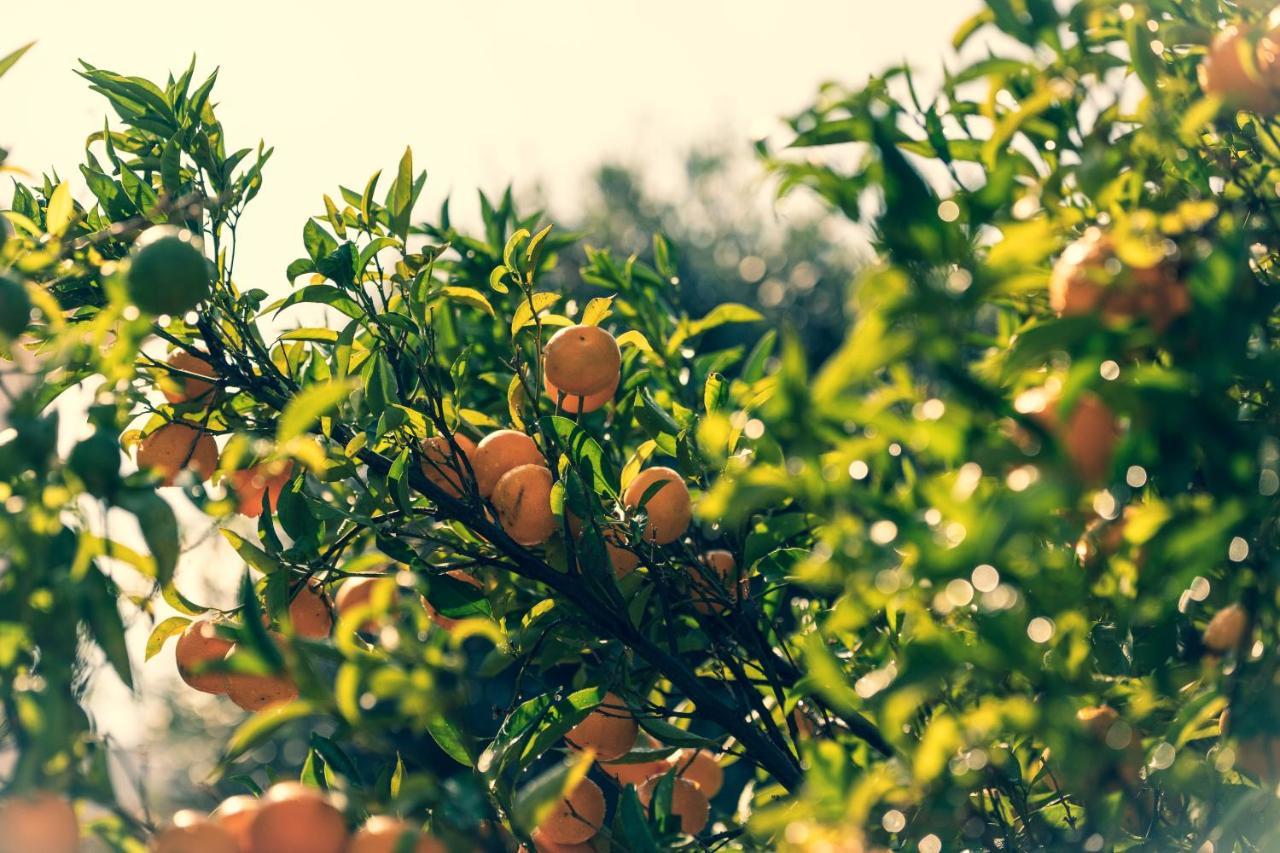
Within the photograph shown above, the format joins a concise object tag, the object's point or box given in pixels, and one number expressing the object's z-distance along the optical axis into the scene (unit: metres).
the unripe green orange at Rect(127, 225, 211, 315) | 2.46
